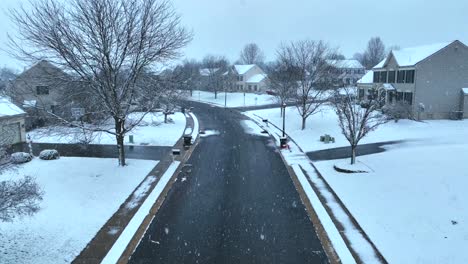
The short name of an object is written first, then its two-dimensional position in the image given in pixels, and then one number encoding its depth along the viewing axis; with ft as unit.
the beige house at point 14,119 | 87.40
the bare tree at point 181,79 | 71.61
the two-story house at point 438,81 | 115.03
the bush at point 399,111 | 108.66
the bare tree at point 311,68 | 114.32
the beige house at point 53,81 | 60.03
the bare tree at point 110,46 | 55.72
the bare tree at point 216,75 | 256.52
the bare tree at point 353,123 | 64.95
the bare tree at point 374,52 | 390.09
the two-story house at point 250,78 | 264.31
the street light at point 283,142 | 82.69
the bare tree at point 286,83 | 121.29
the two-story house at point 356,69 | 284.53
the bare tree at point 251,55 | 442.50
